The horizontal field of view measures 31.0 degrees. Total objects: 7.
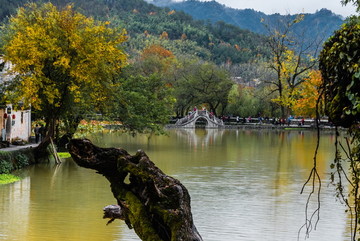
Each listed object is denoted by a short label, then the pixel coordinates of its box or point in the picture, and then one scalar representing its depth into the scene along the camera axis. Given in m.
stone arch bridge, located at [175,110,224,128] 88.12
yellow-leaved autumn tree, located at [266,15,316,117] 77.69
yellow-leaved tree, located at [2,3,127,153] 30.53
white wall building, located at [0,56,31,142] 33.94
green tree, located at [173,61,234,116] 94.19
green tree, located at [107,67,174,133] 40.88
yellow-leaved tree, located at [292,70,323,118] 77.69
